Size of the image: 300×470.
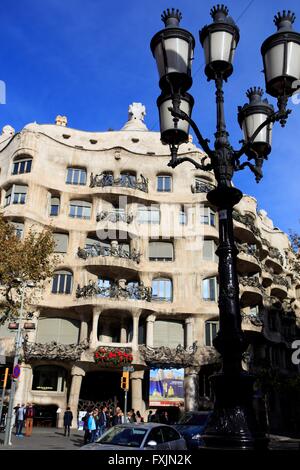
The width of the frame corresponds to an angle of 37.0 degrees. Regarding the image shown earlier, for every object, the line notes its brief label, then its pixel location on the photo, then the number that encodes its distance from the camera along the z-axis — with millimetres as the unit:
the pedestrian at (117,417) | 20625
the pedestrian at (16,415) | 25047
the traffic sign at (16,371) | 18266
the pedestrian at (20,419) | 22216
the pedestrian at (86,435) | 18656
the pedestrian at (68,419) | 23156
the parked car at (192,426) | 13445
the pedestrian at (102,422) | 20453
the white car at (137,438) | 9250
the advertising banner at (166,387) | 29812
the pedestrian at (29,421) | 22438
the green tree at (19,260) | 19781
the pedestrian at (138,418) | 22950
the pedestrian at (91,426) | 18281
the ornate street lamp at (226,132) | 5395
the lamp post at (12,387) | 16953
